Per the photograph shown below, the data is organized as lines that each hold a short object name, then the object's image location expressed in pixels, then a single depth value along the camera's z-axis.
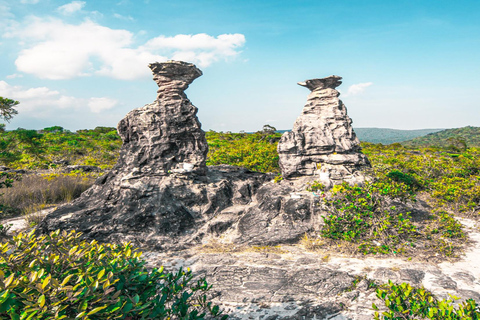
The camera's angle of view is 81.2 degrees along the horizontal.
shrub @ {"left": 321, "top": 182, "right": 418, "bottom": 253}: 7.33
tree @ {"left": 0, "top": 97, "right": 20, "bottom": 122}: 9.80
